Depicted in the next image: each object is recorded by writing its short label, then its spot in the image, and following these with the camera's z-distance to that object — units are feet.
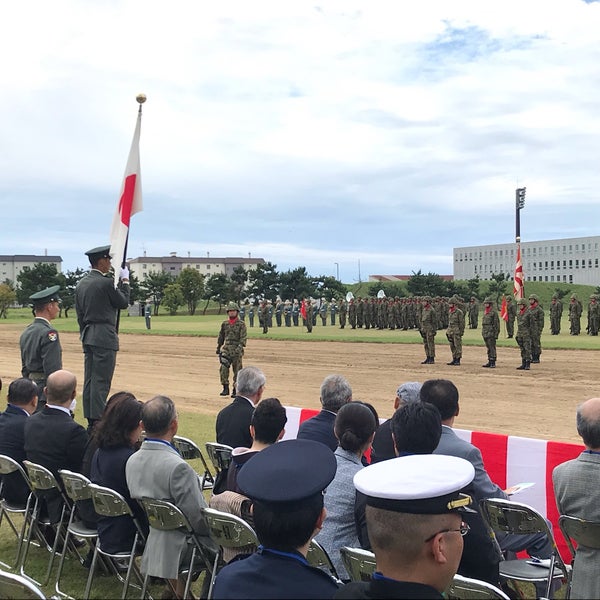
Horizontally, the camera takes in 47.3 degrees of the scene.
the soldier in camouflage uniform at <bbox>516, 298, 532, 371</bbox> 58.03
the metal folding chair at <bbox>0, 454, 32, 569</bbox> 16.39
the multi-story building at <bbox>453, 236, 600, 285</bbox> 309.01
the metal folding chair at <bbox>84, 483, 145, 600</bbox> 13.41
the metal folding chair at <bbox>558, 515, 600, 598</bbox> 11.50
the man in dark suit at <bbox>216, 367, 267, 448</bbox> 18.81
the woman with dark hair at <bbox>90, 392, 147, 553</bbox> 14.42
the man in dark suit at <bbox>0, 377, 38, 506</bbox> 17.81
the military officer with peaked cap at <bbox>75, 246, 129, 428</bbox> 23.75
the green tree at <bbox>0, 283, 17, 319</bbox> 209.26
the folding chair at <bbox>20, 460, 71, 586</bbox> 15.44
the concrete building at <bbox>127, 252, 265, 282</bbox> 430.20
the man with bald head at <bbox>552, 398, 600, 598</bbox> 11.68
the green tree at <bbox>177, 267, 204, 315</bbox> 222.89
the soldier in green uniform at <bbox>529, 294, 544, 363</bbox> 59.26
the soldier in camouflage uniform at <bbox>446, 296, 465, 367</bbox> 62.54
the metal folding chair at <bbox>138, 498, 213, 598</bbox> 12.72
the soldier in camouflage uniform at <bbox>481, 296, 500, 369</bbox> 61.16
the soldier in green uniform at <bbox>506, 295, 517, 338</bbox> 96.63
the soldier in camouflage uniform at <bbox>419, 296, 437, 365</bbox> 64.90
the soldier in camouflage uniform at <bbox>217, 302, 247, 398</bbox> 47.73
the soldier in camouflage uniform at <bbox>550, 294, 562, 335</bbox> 103.96
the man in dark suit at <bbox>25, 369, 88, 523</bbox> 17.02
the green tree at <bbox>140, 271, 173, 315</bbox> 232.90
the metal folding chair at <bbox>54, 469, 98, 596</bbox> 14.46
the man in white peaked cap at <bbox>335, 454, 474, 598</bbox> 6.41
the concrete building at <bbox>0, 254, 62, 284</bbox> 426.92
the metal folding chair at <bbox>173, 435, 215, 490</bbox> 19.38
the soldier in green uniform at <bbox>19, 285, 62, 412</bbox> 25.25
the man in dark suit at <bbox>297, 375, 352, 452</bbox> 16.17
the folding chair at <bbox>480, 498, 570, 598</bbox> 12.22
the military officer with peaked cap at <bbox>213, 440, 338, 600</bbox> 7.00
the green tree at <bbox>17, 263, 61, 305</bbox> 220.64
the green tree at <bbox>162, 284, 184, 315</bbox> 221.05
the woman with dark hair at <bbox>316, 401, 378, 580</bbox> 11.95
